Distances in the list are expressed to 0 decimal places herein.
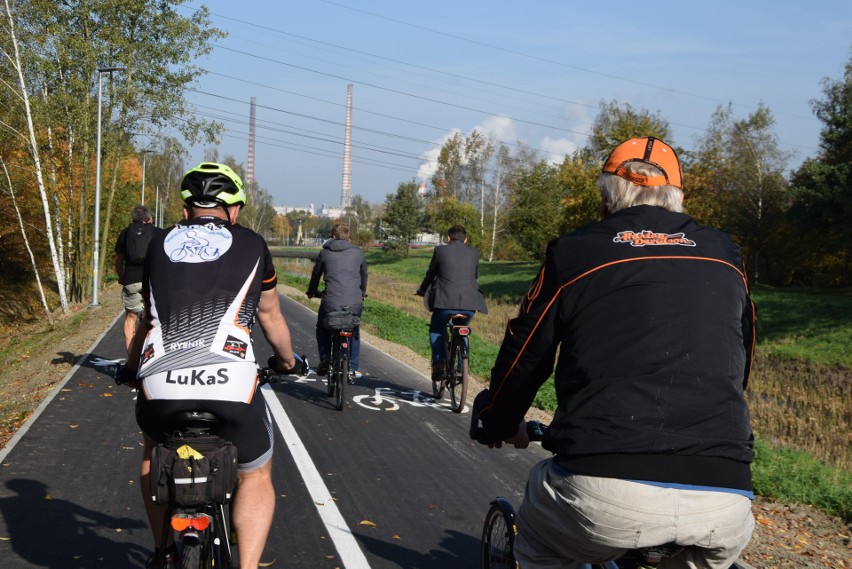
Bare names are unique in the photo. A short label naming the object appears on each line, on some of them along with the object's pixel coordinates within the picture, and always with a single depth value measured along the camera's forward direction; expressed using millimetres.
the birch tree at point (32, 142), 26578
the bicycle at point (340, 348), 9633
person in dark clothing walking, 10352
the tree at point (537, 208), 64875
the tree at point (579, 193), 48969
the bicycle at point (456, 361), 9859
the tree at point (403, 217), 84188
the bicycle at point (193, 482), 3021
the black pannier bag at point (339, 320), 9859
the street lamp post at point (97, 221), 27266
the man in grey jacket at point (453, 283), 10062
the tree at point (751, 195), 49531
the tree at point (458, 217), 75575
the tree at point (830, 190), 37562
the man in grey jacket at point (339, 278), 9953
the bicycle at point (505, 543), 2377
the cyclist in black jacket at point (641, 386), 2264
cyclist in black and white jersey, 3139
